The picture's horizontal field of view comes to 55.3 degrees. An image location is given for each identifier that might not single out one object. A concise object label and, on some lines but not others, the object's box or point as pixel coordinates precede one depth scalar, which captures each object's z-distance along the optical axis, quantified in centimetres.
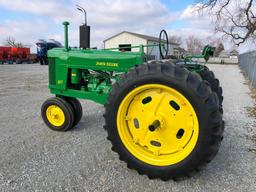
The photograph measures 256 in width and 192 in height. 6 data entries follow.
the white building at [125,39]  4094
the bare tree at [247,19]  2711
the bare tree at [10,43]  5492
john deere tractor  247
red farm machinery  2709
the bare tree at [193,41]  5555
